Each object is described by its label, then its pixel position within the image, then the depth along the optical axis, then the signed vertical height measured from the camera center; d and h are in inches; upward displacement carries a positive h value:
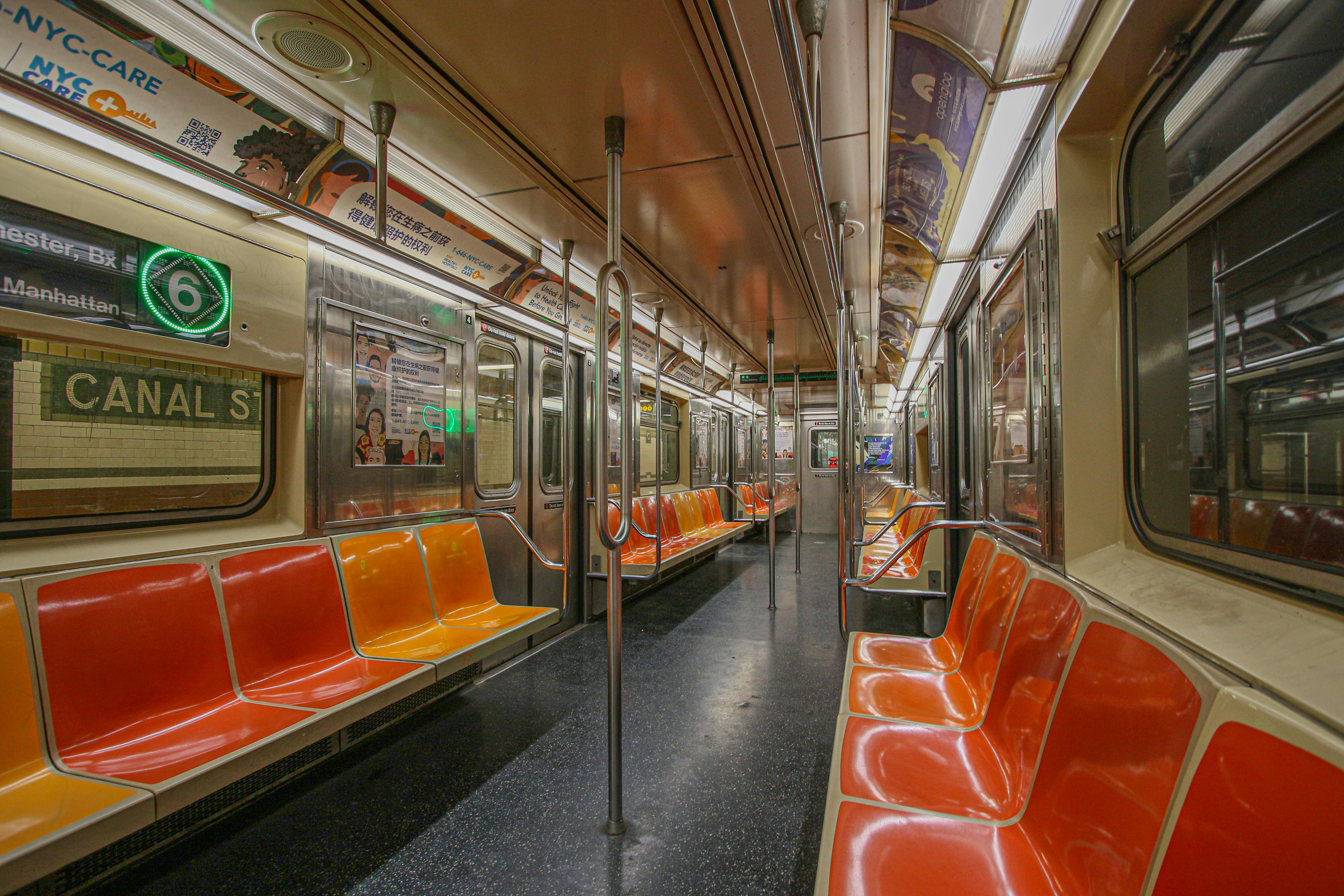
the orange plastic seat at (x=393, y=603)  100.1 -27.0
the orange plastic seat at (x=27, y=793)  46.1 -31.1
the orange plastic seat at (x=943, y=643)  89.0 -32.0
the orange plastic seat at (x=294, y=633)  81.3 -26.7
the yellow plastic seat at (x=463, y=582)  118.4 -26.8
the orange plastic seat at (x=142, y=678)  62.6 -26.4
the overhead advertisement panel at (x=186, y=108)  58.6 +44.7
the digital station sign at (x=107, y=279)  64.6 +23.5
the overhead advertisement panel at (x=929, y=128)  71.9 +49.4
